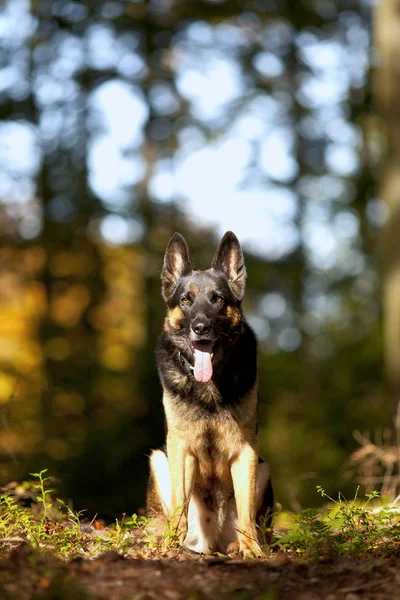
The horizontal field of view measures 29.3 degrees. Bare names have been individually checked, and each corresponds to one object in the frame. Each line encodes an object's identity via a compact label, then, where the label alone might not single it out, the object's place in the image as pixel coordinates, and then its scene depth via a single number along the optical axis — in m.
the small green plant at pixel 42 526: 5.18
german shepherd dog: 5.62
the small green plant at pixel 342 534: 4.98
